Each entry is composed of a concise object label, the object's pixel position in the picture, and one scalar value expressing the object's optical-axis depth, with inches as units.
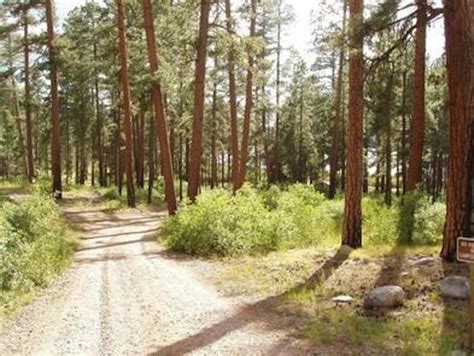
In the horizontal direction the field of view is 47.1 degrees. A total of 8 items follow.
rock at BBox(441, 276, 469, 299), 330.6
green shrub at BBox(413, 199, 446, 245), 509.0
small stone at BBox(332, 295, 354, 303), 346.3
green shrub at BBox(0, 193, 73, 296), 393.7
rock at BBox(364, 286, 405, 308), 326.2
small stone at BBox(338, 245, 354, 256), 461.1
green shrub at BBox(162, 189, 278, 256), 530.0
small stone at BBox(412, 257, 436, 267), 397.7
